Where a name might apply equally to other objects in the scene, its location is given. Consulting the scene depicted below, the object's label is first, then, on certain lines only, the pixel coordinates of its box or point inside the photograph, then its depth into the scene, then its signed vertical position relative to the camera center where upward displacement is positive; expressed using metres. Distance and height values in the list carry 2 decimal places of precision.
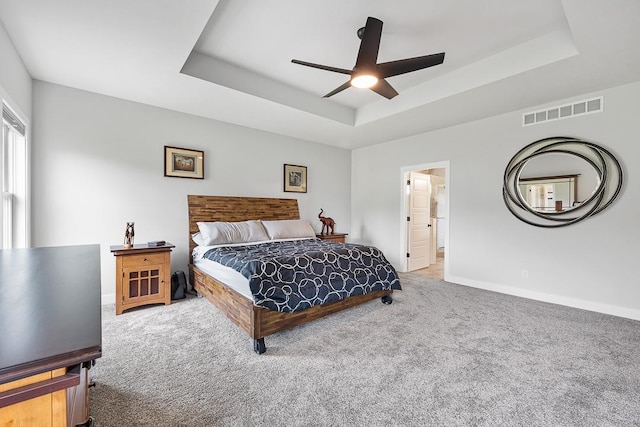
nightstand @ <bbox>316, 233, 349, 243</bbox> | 5.12 -0.47
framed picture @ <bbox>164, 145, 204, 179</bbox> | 3.91 +0.70
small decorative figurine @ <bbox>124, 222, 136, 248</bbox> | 3.31 -0.30
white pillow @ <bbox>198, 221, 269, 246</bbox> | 3.71 -0.29
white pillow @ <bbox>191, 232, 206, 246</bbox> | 3.78 -0.38
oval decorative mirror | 3.26 +0.39
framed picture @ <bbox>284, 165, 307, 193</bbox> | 5.16 +0.62
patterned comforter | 2.46 -0.60
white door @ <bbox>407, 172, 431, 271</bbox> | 5.41 -0.20
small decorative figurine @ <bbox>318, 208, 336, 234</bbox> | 5.38 -0.21
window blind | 2.41 +0.84
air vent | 3.31 +1.28
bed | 2.41 -0.85
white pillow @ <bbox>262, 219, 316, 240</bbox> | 4.31 -0.28
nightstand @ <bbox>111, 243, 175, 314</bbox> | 3.13 -0.76
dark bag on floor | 3.62 -0.97
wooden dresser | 0.56 -0.29
